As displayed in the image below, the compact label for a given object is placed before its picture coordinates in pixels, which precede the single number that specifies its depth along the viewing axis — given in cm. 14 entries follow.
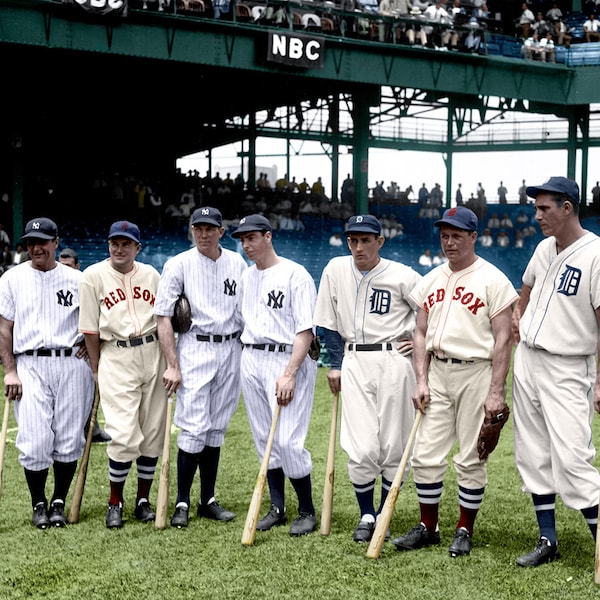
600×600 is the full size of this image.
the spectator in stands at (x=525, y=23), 2641
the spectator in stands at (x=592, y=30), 2650
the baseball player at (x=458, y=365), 505
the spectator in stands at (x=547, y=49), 2450
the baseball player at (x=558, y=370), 475
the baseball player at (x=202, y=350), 579
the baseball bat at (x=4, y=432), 570
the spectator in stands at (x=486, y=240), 2864
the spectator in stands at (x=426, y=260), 2555
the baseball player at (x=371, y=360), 543
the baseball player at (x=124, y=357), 577
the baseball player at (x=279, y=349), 566
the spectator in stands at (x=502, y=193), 3272
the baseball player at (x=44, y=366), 576
